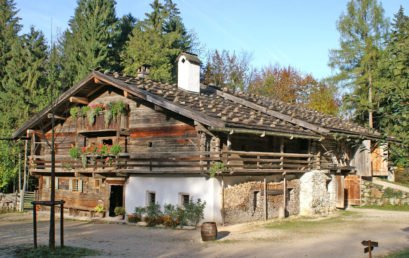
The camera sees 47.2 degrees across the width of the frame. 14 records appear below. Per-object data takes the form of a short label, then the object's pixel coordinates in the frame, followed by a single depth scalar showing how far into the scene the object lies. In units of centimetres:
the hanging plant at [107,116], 2216
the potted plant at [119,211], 2116
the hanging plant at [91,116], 2315
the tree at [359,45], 3628
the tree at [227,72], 5134
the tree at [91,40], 4084
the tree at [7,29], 4303
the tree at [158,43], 4141
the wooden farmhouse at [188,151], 1872
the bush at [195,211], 1839
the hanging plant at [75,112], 2395
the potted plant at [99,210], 2238
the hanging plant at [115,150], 2119
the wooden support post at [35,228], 1292
